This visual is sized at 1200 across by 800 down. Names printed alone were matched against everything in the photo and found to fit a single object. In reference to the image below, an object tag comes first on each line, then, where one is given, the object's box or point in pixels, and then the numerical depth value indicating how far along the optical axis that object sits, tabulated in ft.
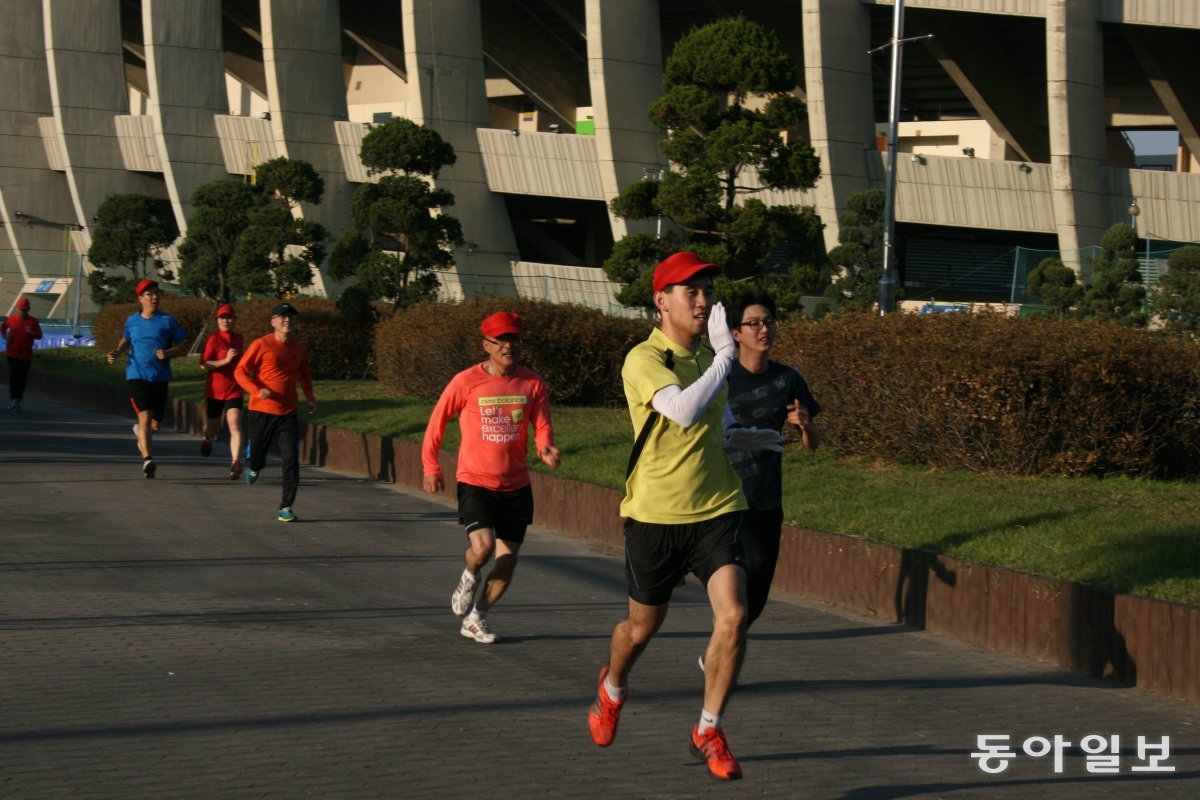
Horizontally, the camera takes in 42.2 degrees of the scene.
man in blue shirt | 54.13
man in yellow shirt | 19.31
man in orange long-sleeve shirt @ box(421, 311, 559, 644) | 28.96
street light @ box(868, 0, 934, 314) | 89.15
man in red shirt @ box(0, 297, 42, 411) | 90.21
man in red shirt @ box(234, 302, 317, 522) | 46.50
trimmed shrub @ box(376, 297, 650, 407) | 72.90
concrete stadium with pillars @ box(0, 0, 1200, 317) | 113.60
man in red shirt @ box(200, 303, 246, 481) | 55.11
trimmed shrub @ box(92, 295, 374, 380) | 98.37
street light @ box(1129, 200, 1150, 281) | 110.42
